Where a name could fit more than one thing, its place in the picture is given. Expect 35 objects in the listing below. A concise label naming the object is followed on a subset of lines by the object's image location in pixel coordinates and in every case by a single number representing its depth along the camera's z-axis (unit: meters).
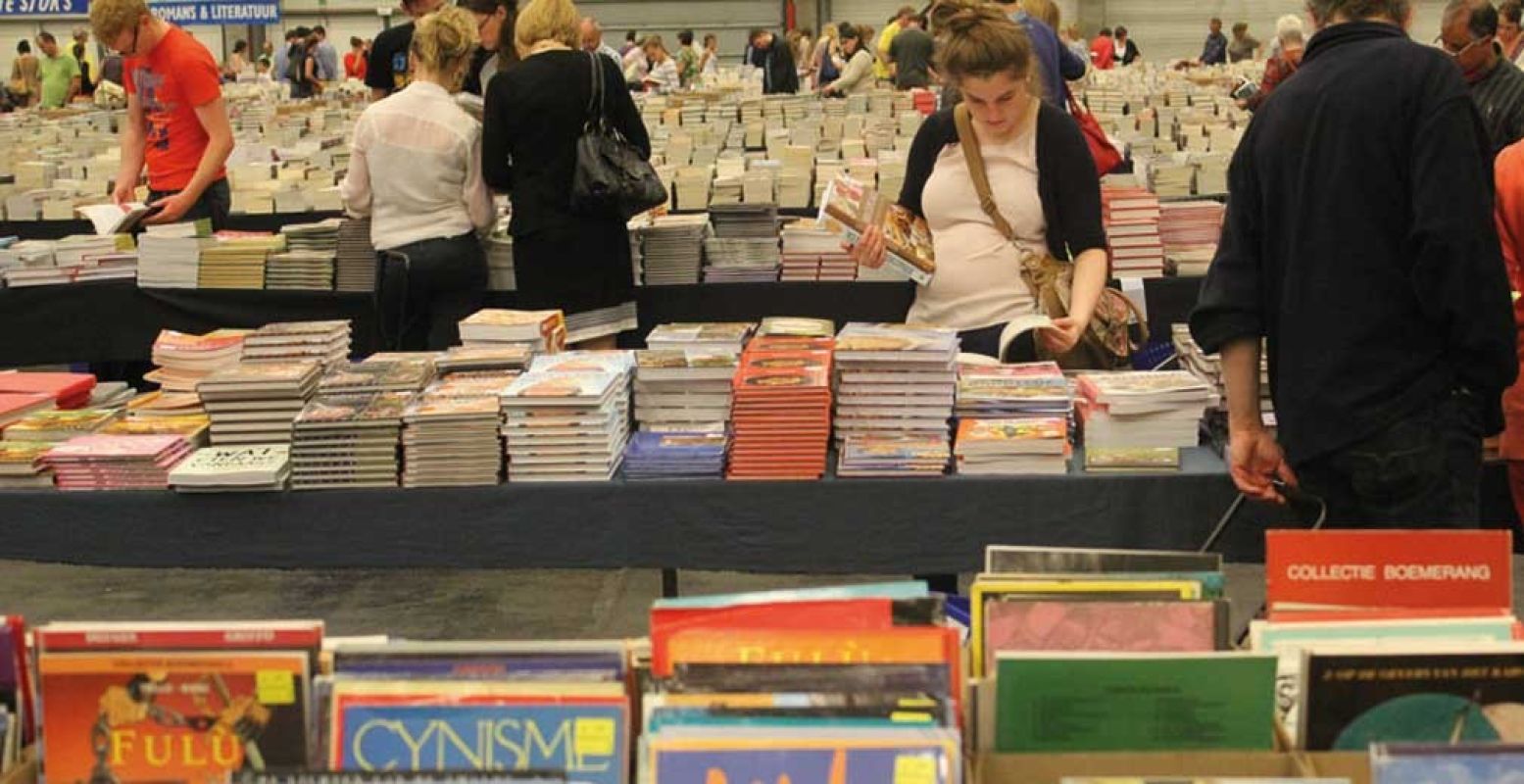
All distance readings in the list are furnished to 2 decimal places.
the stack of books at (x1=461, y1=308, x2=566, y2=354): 4.34
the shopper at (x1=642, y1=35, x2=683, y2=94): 18.53
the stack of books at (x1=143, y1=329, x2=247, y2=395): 4.22
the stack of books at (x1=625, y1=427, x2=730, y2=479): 3.73
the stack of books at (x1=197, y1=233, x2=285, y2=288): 6.38
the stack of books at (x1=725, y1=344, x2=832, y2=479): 3.72
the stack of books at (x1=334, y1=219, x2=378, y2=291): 6.32
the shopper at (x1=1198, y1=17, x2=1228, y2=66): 26.81
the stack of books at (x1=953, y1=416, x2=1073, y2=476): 3.67
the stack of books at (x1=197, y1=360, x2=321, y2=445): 3.91
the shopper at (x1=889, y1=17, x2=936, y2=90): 15.24
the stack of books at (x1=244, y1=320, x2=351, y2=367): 4.16
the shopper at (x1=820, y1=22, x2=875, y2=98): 16.08
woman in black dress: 5.23
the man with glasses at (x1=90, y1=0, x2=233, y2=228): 6.22
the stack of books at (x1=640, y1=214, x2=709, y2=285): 6.25
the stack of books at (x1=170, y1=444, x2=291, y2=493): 3.75
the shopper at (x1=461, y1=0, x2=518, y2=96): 6.05
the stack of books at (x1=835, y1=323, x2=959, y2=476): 3.71
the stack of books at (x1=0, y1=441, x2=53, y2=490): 3.86
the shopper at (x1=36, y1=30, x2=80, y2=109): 21.17
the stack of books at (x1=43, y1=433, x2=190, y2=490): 3.80
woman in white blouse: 5.37
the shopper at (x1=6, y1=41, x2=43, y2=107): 23.03
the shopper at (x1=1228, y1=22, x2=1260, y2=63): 24.75
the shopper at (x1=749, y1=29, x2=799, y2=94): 18.92
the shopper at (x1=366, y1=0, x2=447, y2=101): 6.61
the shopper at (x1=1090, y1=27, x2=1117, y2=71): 25.00
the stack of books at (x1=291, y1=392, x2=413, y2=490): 3.75
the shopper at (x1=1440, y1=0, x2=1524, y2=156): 5.81
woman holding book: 4.09
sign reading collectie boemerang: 2.29
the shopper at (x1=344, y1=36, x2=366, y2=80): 23.18
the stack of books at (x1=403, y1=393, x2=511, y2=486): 3.72
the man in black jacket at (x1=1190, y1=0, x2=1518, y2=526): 2.72
